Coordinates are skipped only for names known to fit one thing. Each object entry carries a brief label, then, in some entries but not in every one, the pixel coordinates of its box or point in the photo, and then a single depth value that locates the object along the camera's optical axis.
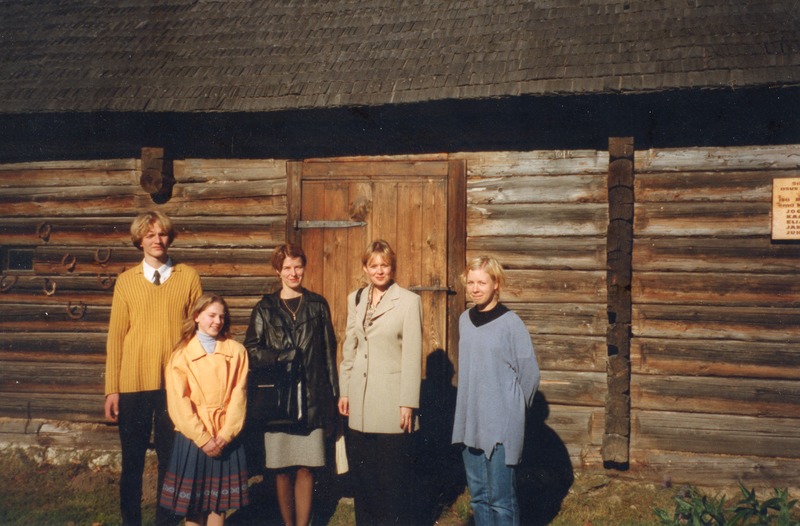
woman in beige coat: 3.86
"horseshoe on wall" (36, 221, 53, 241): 6.03
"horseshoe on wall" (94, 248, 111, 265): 5.95
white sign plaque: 4.86
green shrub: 3.93
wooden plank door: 5.36
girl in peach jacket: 3.61
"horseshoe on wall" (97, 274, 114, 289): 5.98
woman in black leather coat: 3.98
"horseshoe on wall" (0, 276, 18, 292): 6.09
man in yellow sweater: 4.02
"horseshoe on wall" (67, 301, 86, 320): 6.02
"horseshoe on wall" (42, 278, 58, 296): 6.05
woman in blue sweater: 3.49
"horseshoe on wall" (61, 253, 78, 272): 6.01
